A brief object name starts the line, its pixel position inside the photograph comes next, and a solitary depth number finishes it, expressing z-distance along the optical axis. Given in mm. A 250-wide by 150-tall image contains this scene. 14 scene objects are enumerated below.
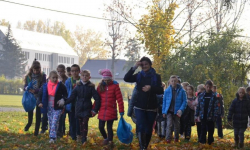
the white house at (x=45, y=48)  93500
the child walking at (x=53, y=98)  10906
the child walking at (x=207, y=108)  10945
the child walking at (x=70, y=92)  11211
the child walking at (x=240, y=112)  11438
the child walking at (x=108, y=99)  10156
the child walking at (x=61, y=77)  11891
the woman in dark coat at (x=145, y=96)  9367
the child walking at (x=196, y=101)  12527
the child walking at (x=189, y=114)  12727
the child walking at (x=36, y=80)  11828
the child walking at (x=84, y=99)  10242
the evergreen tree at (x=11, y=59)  81812
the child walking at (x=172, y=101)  11297
